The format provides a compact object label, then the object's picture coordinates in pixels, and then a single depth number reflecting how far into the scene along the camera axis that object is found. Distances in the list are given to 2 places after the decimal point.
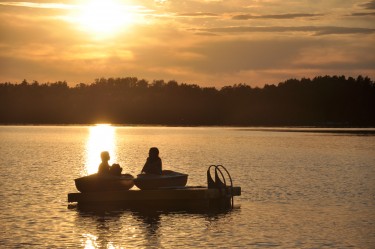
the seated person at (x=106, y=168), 34.31
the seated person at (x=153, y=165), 34.90
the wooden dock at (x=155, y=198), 34.16
